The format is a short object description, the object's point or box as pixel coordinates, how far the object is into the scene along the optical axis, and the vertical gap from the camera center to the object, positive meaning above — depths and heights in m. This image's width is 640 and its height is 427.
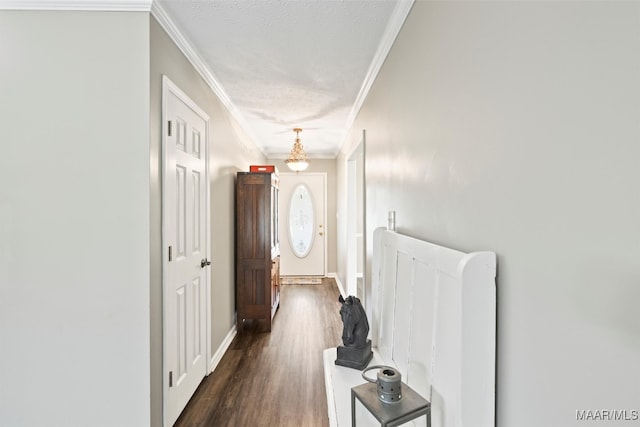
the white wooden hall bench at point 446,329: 0.86 -0.41
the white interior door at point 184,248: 1.91 -0.28
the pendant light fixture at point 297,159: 4.75 +0.80
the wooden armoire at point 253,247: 3.59 -0.44
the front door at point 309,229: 6.31 -0.38
